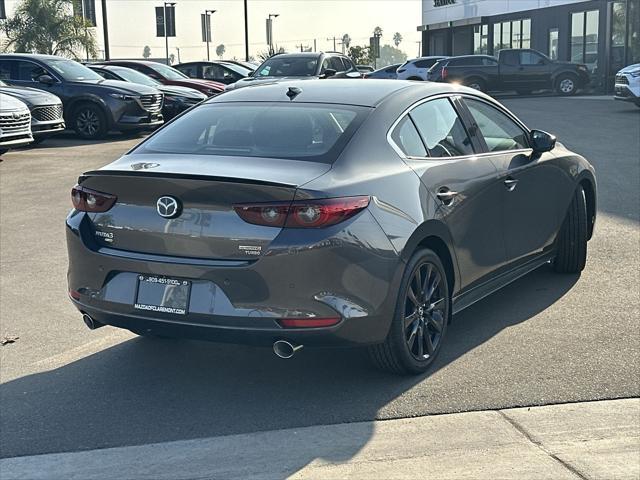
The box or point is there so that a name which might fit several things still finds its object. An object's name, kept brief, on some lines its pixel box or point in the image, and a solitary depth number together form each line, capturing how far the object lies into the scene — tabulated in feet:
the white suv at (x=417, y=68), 122.83
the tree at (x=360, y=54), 269.13
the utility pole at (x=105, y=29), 136.49
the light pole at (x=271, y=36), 237.18
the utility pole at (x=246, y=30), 185.88
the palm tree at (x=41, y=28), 154.61
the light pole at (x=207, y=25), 241.39
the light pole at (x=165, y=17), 209.49
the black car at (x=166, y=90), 70.59
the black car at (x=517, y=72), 112.88
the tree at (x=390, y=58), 623.77
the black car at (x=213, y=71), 90.58
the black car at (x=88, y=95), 62.80
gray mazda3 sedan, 14.92
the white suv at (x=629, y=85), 76.69
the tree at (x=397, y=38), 607.08
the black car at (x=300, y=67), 72.18
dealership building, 116.67
